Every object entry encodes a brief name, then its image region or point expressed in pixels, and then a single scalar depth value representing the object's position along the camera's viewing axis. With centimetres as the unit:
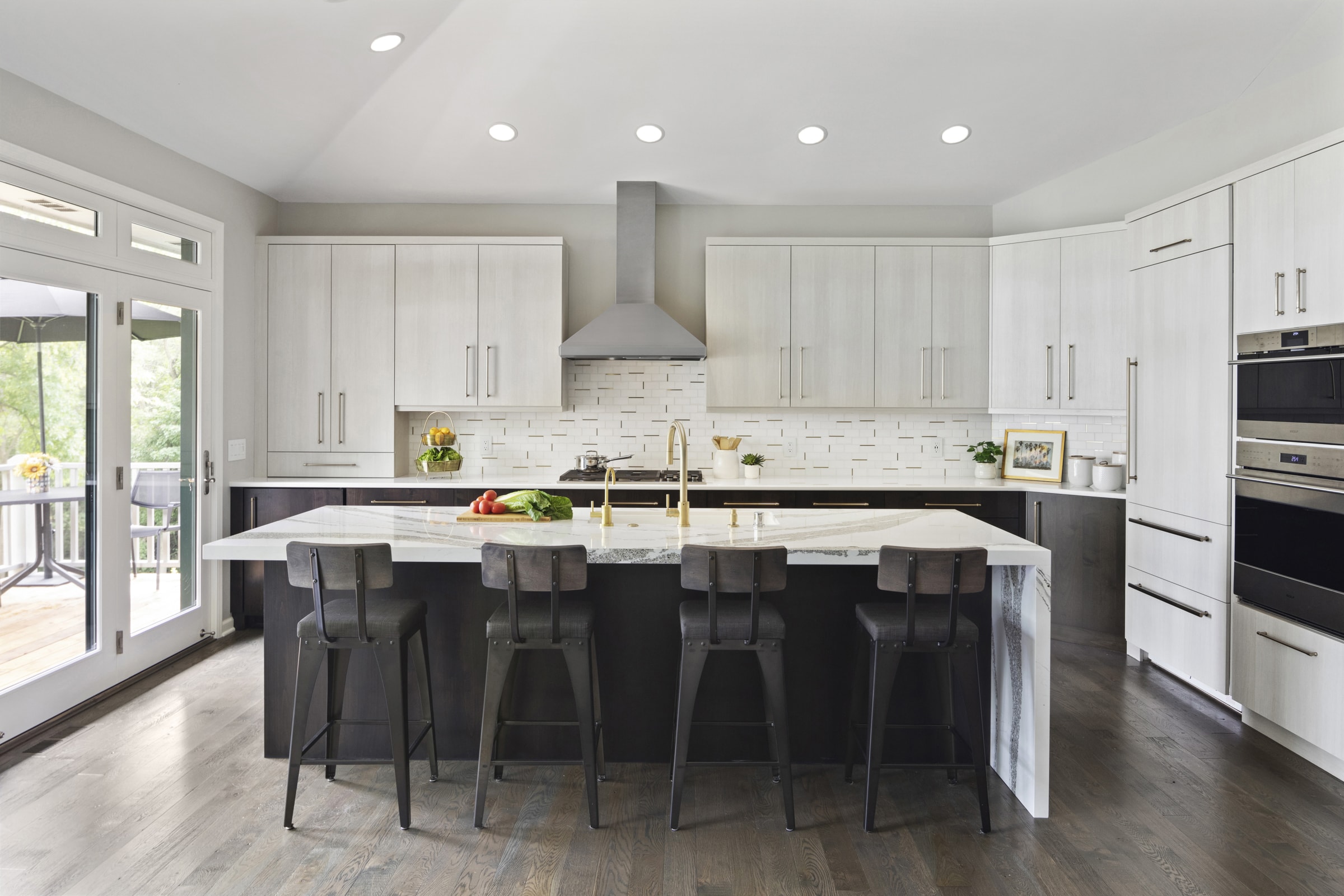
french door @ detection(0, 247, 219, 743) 319
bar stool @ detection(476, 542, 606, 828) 235
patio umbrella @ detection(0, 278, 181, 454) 310
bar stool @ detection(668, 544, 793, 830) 233
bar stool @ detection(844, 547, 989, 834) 232
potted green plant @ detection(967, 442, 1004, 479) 512
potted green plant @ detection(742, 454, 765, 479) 519
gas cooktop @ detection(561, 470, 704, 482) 487
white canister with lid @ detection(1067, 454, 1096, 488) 468
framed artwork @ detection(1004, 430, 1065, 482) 497
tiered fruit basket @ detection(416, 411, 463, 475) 497
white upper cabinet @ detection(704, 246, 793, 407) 505
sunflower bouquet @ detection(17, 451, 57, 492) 323
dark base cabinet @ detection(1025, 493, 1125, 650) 432
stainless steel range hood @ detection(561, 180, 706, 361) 475
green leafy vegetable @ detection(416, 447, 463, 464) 495
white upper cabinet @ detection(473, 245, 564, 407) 502
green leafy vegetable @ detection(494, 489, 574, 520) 312
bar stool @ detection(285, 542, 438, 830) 237
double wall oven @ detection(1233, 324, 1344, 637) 279
